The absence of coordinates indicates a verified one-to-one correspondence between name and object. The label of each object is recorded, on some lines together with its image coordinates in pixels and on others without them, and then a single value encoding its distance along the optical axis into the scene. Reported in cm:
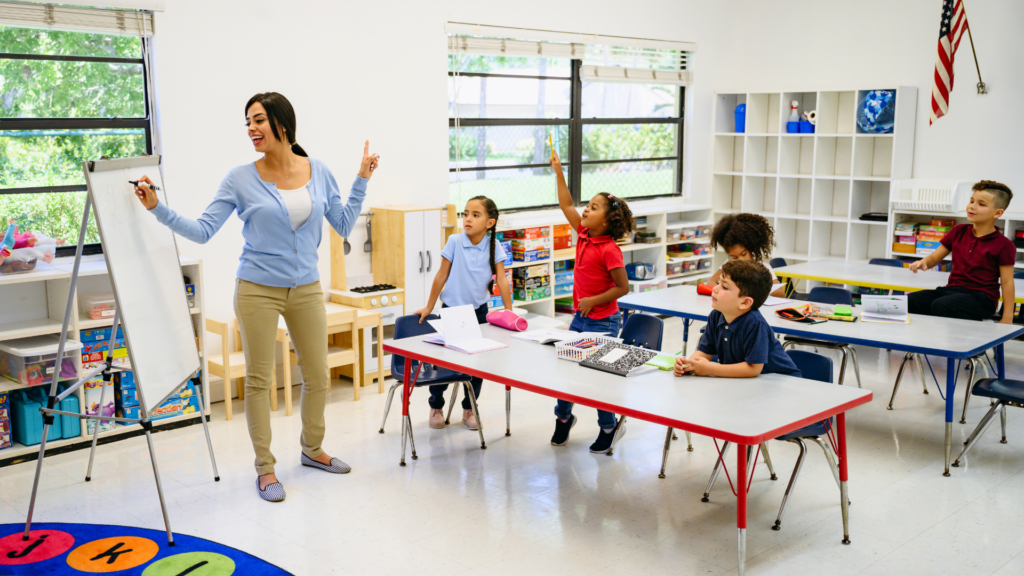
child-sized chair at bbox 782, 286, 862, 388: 498
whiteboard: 317
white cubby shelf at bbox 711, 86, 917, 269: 752
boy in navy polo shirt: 336
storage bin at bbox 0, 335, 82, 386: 423
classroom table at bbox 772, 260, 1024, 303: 548
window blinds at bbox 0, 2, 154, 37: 440
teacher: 356
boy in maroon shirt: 505
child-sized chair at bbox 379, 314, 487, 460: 429
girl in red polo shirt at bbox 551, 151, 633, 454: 418
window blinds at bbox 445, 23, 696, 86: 647
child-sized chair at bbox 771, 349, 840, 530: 330
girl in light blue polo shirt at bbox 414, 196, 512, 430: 454
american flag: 689
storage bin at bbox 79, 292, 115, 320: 451
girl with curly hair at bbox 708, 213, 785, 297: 454
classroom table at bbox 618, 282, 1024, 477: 397
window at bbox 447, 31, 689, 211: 662
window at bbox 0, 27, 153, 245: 462
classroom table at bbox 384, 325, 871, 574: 281
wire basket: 367
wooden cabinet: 579
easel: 321
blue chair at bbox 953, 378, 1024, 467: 388
